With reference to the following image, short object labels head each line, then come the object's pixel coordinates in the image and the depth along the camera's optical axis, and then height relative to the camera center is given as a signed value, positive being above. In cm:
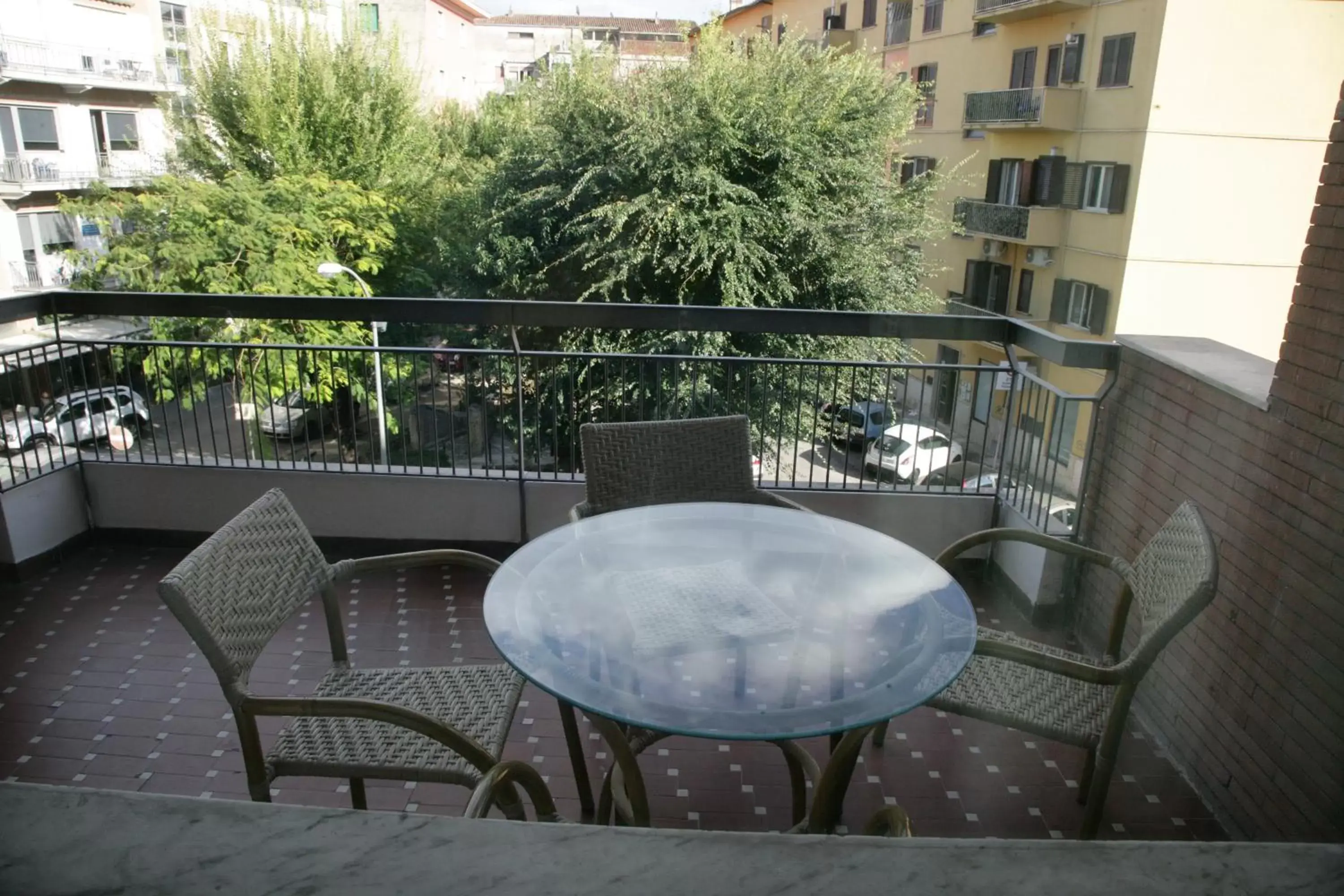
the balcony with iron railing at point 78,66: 1196 +189
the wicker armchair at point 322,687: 168 -98
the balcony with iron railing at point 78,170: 1327 +44
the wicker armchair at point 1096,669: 187 -103
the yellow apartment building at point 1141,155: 1212 +99
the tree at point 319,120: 1373 +133
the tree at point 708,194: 1155 +23
